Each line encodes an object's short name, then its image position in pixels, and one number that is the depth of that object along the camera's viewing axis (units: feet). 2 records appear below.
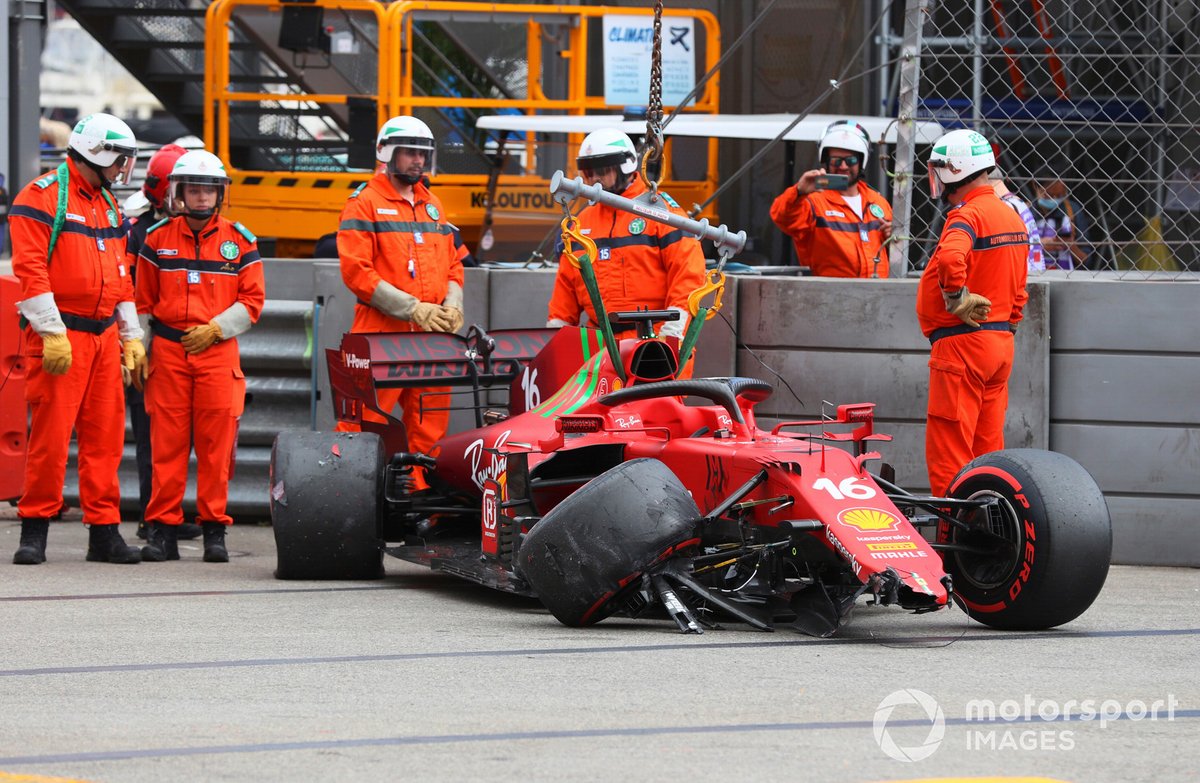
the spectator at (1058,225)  68.69
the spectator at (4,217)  96.73
